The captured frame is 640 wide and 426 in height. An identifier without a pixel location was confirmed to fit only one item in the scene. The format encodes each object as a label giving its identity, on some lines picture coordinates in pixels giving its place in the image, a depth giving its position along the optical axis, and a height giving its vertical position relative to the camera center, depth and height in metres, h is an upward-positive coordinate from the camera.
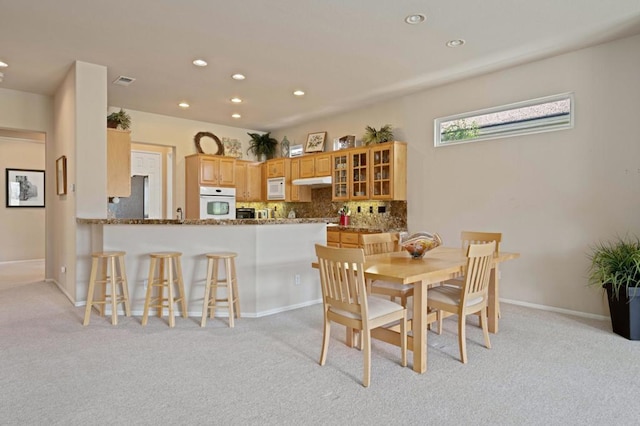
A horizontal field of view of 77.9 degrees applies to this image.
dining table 2.63 -0.44
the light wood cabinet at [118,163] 5.25 +0.65
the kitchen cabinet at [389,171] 5.68 +0.58
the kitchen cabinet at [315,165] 6.75 +0.80
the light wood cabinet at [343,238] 6.02 -0.43
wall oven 6.99 +0.15
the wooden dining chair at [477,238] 3.89 -0.29
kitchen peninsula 4.12 -0.38
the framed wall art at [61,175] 4.90 +0.46
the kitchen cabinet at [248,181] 7.71 +0.60
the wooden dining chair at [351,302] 2.52 -0.63
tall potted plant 3.38 -0.66
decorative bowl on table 3.30 -0.28
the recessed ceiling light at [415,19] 3.39 +1.67
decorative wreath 7.37 +1.34
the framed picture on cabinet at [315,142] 7.16 +1.26
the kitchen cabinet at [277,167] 7.46 +0.85
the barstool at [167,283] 3.76 -0.71
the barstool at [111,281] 3.81 -0.70
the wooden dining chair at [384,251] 3.47 -0.42
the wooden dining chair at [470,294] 2.84 -0.66
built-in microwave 7.51 +0.43
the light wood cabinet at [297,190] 7.34 +0.39
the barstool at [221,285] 3.76 -0.74
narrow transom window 4.32 +1.07
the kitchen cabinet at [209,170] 6.98 +0.74
